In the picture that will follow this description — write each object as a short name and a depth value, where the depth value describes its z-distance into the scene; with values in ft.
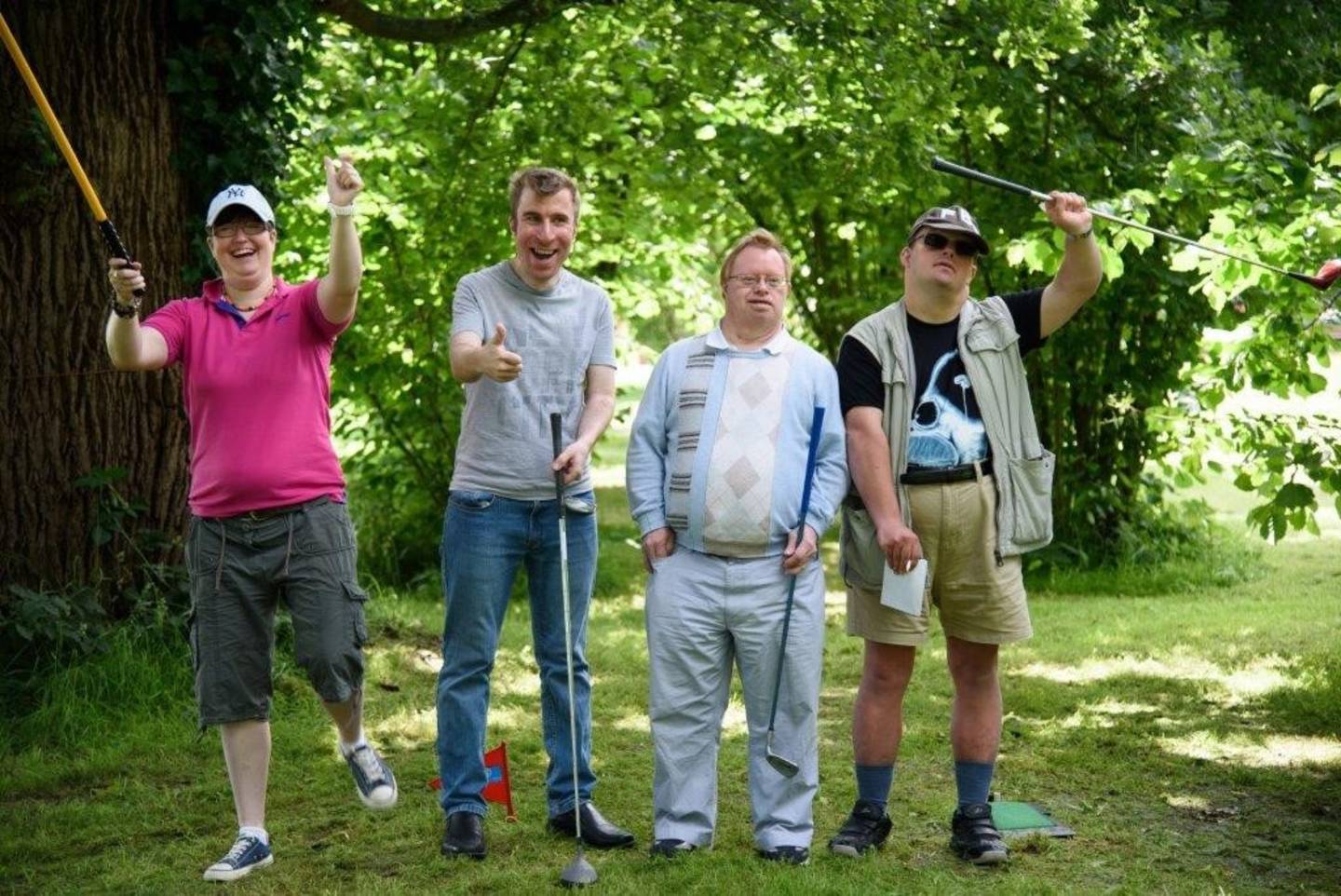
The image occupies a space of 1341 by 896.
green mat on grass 14.80
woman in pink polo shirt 13.34
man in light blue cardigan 13.55
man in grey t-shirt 13.91
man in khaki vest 13.82
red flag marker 15.16
